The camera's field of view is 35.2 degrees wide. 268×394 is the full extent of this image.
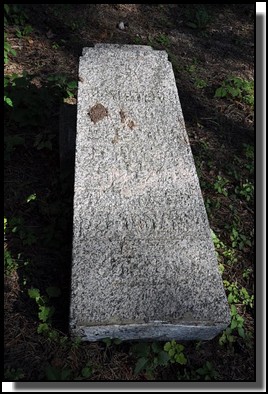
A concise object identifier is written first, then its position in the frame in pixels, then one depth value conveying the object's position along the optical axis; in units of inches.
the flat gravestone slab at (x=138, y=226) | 87.0
